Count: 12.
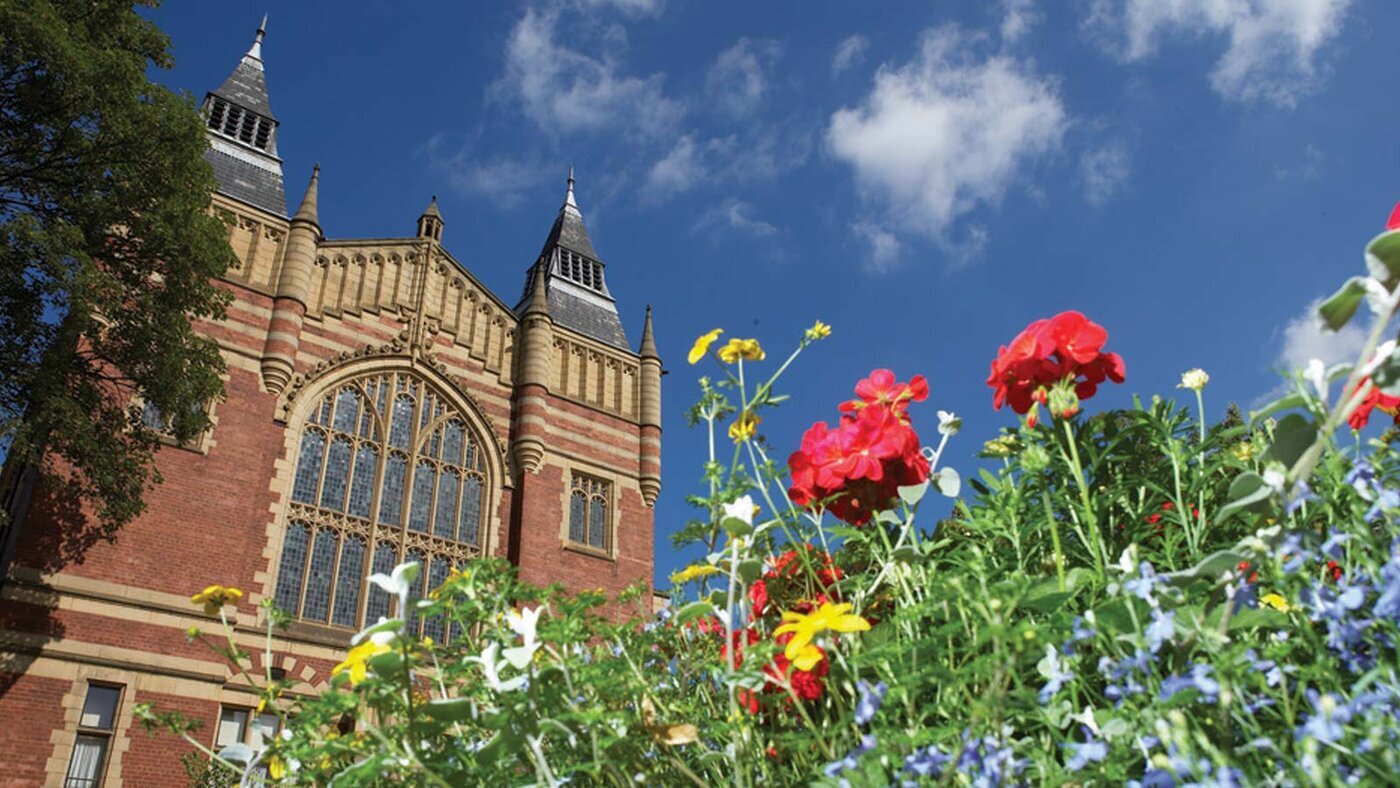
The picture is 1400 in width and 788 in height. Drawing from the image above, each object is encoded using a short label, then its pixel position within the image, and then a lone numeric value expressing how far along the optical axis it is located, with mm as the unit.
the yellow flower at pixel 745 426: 2486
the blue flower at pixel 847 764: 1454
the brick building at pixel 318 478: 12109
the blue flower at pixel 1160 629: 1303
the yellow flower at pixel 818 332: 2895
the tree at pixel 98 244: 10008
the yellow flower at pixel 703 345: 2639
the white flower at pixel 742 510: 2021
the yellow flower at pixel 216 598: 2744
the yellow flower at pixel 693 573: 2363
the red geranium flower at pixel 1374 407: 1965
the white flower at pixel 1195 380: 2346
